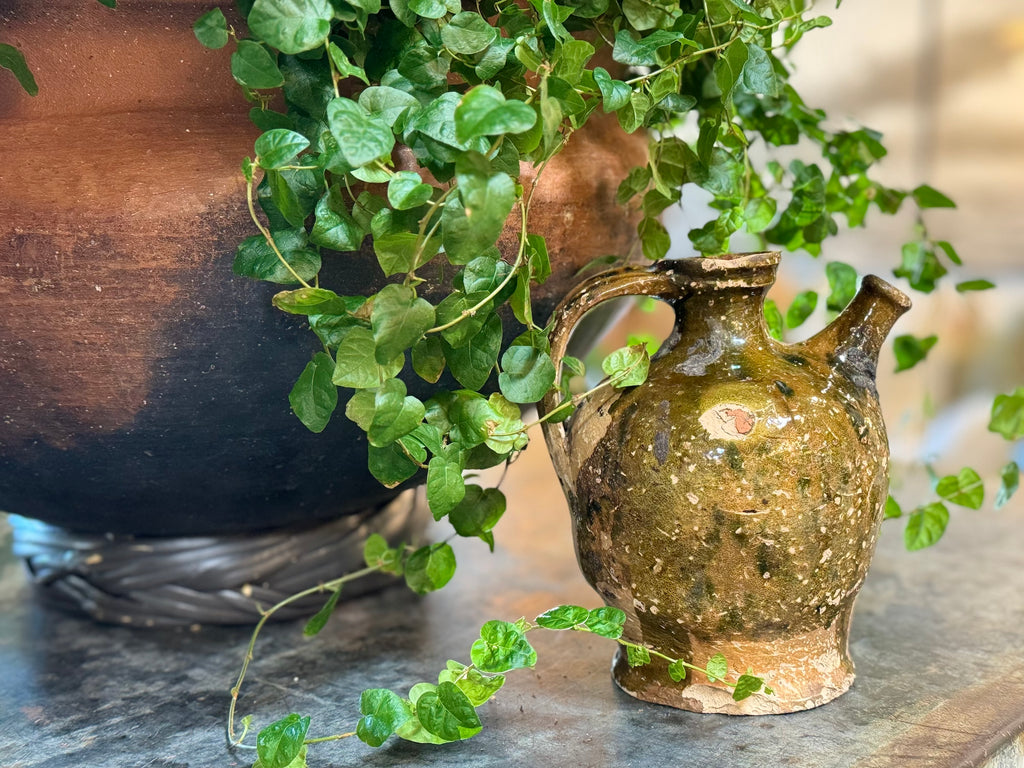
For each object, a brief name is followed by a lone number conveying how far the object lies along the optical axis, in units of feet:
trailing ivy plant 1.47
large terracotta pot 1.85
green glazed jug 1.84
